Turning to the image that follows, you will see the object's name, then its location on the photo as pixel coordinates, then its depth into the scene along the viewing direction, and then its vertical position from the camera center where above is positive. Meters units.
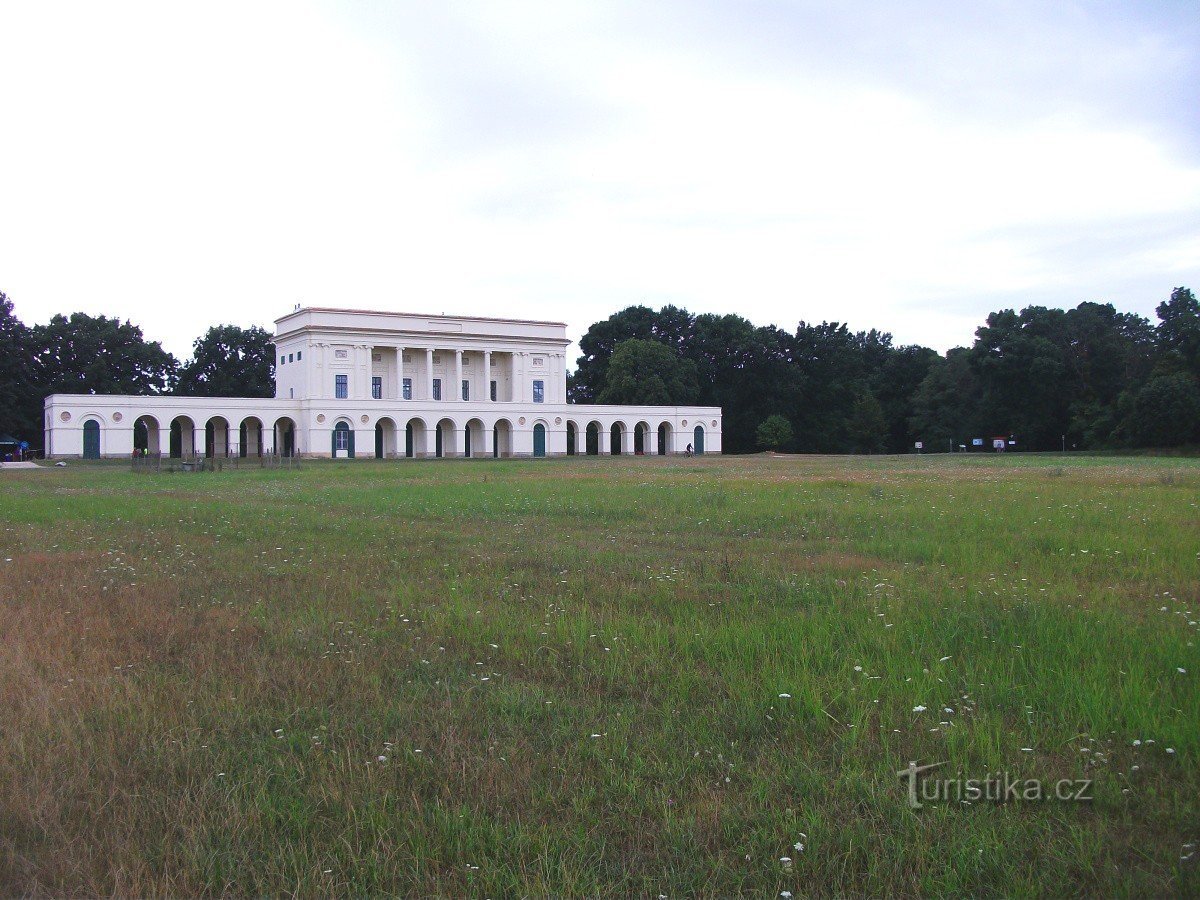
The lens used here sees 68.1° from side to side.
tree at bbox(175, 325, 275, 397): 90.06 +8.13
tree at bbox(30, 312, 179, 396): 78.94 +8.34
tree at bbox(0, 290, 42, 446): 73.19 +5.64
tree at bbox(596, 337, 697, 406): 90.94 +6.63
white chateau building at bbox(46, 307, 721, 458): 70.81 +3.03
